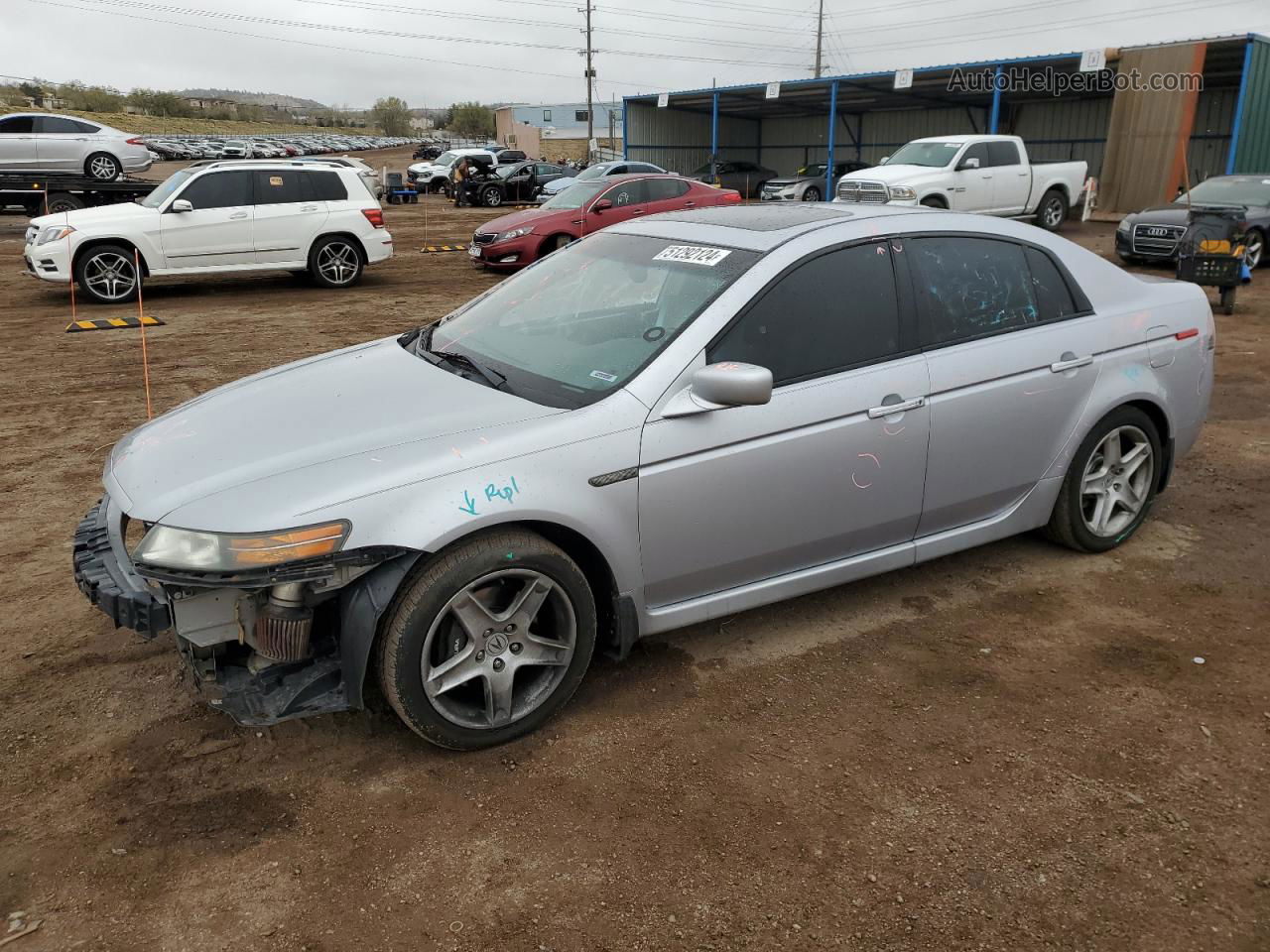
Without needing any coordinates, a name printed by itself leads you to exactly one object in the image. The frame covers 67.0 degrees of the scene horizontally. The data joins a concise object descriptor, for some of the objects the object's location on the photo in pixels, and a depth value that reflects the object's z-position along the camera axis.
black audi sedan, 13.98
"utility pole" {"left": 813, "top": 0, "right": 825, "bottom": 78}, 70.69
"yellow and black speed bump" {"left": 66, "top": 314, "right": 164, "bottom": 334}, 10.04
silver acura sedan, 2.82
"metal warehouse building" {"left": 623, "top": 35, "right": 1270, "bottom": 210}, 22.14
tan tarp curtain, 22.20
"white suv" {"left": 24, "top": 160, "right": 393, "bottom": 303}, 11.83
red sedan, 14.26
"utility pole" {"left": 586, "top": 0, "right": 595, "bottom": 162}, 59.91
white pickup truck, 16.53
